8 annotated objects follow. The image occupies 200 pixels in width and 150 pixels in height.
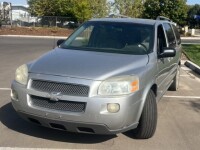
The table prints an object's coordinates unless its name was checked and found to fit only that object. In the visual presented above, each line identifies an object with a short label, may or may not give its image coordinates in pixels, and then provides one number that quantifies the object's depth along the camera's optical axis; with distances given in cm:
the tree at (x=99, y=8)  4179
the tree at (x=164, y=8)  4861
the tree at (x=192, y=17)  6919
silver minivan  466
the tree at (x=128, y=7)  4144
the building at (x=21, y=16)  5391
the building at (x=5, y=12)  4944
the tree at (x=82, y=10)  4425
